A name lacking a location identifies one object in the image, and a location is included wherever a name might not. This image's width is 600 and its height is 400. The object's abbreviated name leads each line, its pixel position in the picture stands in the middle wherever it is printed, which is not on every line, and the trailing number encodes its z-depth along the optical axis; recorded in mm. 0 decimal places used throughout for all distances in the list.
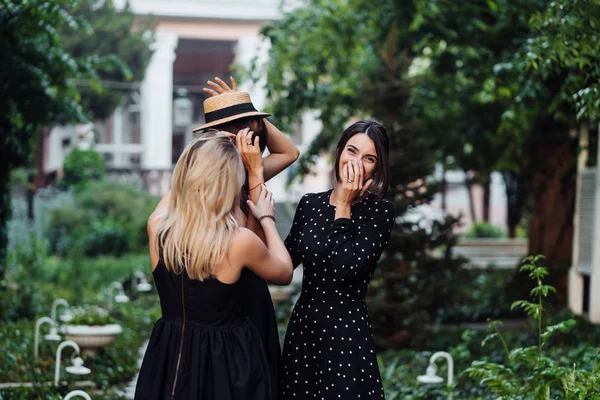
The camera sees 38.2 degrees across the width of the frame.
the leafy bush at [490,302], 12711
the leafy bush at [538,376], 4578
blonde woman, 3338
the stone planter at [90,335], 8109
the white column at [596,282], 10133
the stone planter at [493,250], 20031
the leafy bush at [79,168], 22594
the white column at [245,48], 29500
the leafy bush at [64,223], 19125
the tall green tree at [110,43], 21688
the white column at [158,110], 29406
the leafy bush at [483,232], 25542
